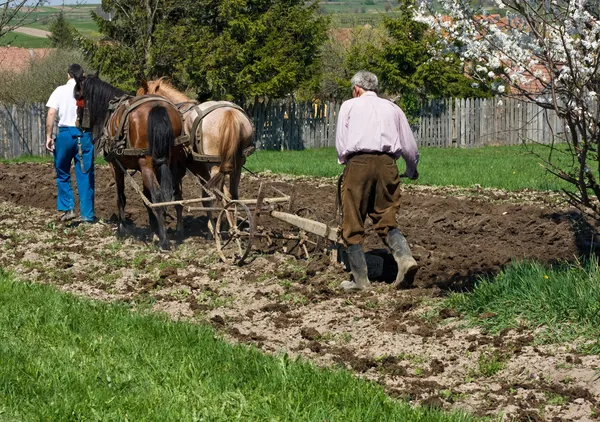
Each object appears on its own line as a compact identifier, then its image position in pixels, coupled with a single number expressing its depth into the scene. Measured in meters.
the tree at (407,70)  32.34
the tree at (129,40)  29.75
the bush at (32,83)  37.03
